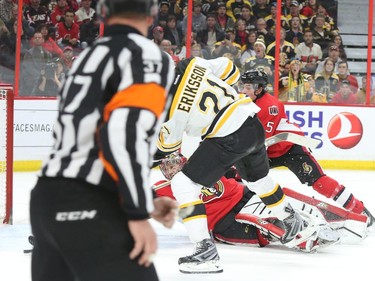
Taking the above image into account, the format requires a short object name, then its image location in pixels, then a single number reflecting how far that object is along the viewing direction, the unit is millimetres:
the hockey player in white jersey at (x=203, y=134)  6873
